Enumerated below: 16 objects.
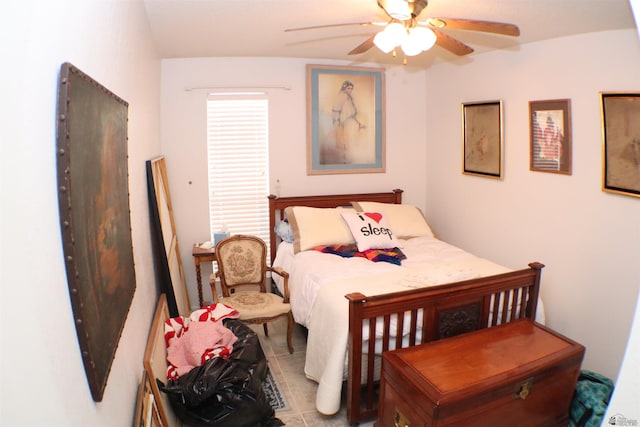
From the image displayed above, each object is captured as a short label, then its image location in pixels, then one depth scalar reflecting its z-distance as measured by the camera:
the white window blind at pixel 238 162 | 4.12
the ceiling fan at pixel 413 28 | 2.02
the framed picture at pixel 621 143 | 2.67
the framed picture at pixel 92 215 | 0.99
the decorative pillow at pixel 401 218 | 4.20
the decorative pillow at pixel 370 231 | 3.78
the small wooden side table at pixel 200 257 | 3.91
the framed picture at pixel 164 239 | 2.74
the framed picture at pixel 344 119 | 4.31
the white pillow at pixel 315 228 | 3.84
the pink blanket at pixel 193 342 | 2.56
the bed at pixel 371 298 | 2.56
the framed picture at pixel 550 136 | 3.17
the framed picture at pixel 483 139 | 3.78
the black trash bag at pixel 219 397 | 2.31
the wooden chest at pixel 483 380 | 2.09
